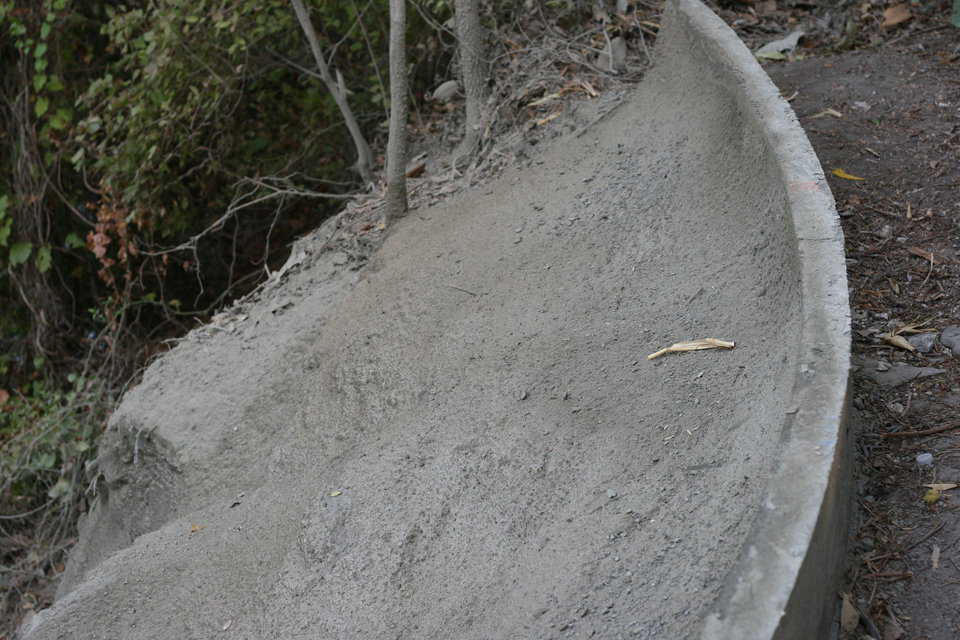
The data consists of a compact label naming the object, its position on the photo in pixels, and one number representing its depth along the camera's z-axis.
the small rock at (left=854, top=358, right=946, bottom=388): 2.49
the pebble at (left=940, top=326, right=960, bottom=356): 2.53
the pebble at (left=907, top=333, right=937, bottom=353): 2.56
